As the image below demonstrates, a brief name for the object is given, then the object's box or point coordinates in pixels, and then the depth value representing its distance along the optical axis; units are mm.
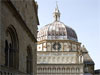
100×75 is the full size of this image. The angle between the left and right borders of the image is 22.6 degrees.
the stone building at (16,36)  12469
